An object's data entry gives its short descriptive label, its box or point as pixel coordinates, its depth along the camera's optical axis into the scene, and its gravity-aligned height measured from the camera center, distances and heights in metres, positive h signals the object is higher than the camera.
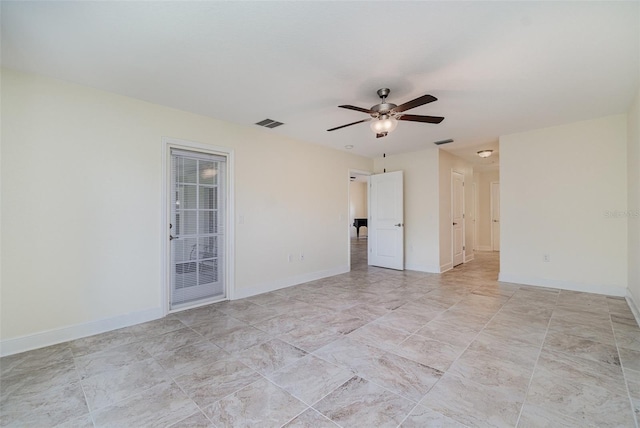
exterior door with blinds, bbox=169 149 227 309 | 3.46 -0.13
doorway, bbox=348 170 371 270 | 10.44 +0.10
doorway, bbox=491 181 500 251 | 8.38 +0.02
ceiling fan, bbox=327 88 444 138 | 2.72 +1.08
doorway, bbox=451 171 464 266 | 6.00 +0.02
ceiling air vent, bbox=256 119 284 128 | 3.85 +1.38
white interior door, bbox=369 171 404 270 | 5.75 -0.09
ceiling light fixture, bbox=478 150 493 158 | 5.55 +1.33
